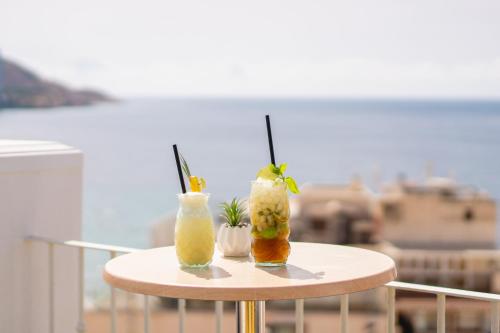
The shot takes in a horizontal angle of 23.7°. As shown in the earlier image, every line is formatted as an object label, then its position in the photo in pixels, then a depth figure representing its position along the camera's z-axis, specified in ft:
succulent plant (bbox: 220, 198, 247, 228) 8.55
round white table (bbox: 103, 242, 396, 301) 7.43
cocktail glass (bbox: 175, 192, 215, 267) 8.14
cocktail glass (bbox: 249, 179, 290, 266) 8.08
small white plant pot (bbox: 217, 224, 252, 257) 8.54
